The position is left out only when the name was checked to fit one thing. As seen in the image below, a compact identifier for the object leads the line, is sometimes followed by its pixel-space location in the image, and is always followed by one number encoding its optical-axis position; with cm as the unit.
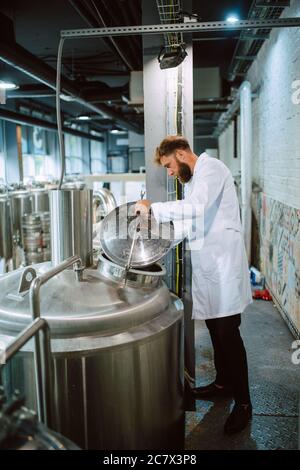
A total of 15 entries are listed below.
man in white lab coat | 205
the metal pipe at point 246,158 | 515
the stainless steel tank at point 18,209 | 561
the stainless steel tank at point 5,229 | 511
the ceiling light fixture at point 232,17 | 464
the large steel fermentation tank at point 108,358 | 146
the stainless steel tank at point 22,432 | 95
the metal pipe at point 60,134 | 188
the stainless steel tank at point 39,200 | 632
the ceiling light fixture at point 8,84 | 482
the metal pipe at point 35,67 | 352
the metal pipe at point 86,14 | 284
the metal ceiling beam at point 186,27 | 196
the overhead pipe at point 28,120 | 667
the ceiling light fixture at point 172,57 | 228
